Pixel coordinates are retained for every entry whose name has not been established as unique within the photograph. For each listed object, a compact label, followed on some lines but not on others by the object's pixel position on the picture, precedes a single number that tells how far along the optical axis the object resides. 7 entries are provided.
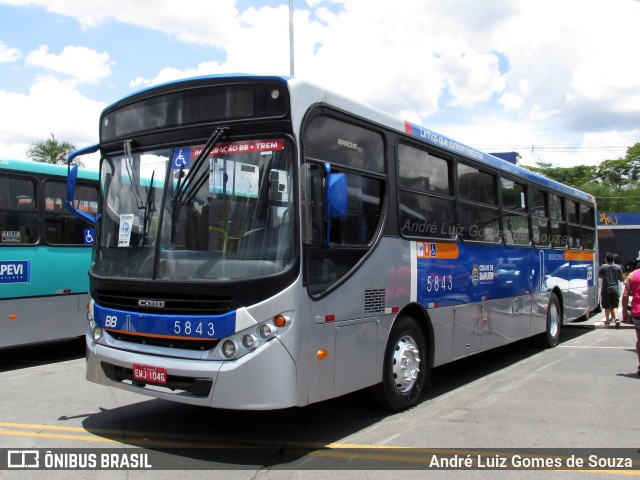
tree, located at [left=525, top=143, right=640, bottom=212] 55.16
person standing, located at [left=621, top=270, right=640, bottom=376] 8.32
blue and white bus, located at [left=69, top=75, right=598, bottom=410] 4.82
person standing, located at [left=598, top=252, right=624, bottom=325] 14.59
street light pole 17.78
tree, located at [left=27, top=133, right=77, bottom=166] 26.83
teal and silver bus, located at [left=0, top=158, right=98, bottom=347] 8.90
